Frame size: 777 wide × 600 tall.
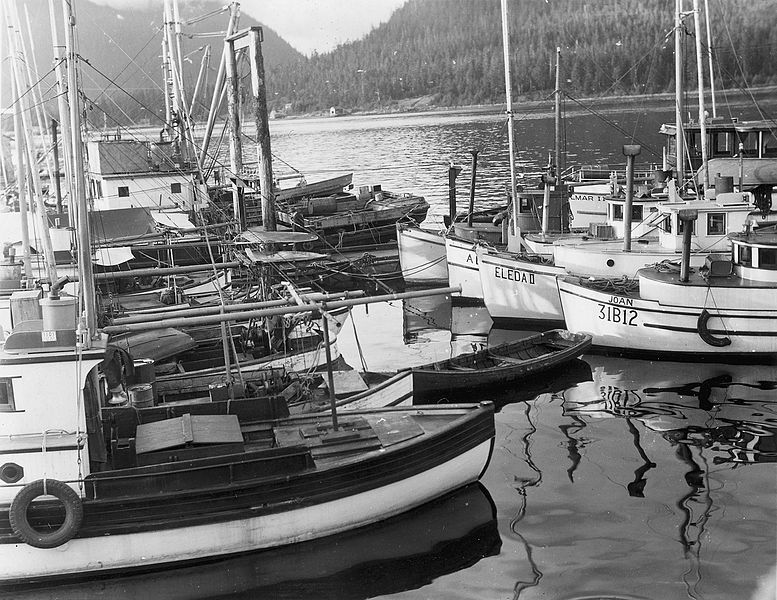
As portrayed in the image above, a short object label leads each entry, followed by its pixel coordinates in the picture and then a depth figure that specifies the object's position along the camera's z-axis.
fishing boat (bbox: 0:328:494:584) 15.67
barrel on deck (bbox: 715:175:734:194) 32.34
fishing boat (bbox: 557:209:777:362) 26.91
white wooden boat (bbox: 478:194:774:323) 31.19
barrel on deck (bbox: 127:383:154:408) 19.50
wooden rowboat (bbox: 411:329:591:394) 24.83
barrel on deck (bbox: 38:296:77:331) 16.16
